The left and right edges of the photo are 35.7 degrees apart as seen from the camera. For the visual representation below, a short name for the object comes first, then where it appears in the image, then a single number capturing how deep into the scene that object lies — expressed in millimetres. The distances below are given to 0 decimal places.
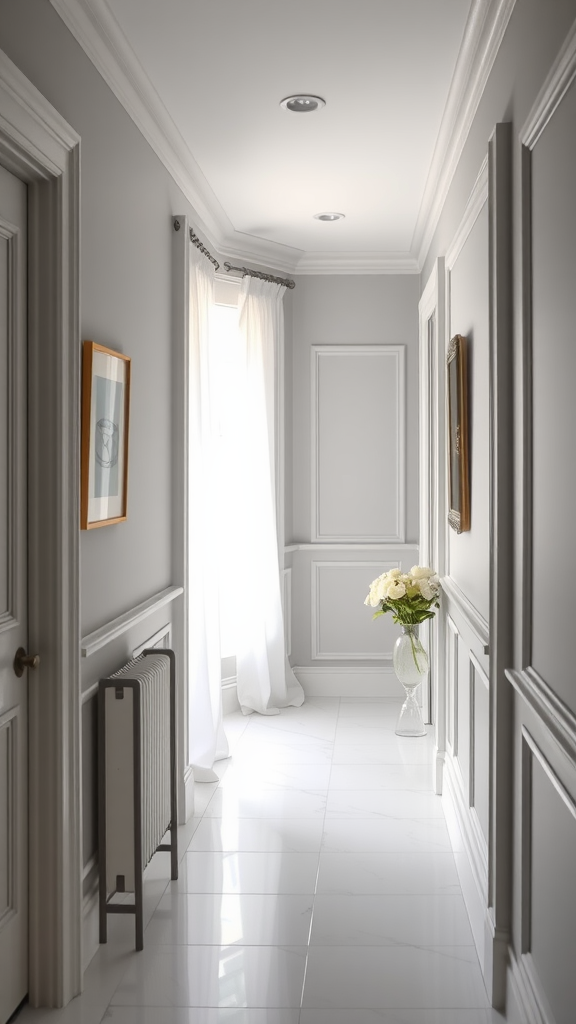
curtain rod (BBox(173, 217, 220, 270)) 3934
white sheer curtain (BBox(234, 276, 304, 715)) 5406
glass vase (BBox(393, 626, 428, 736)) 4836
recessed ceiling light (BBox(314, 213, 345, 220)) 4902
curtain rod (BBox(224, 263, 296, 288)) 5370
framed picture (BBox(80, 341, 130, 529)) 2648
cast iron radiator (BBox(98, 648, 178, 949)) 2730
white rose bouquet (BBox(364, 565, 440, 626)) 4391
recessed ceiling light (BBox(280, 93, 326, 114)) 3342
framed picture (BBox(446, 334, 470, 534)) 3260
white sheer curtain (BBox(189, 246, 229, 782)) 4324
